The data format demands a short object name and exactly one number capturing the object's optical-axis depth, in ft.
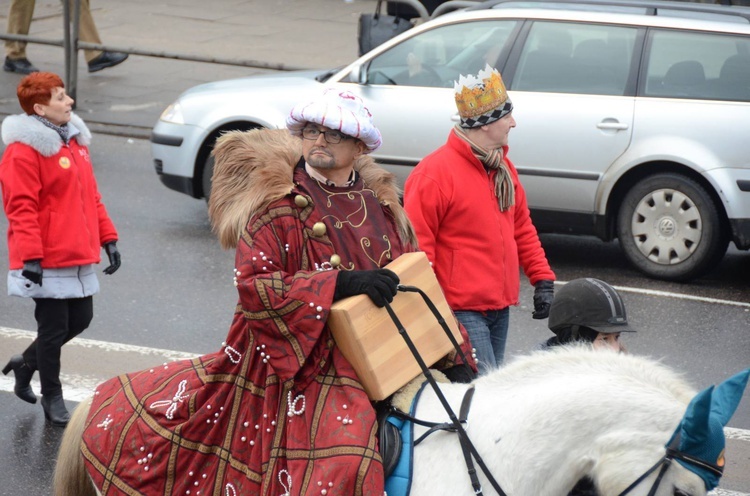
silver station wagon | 53.36
